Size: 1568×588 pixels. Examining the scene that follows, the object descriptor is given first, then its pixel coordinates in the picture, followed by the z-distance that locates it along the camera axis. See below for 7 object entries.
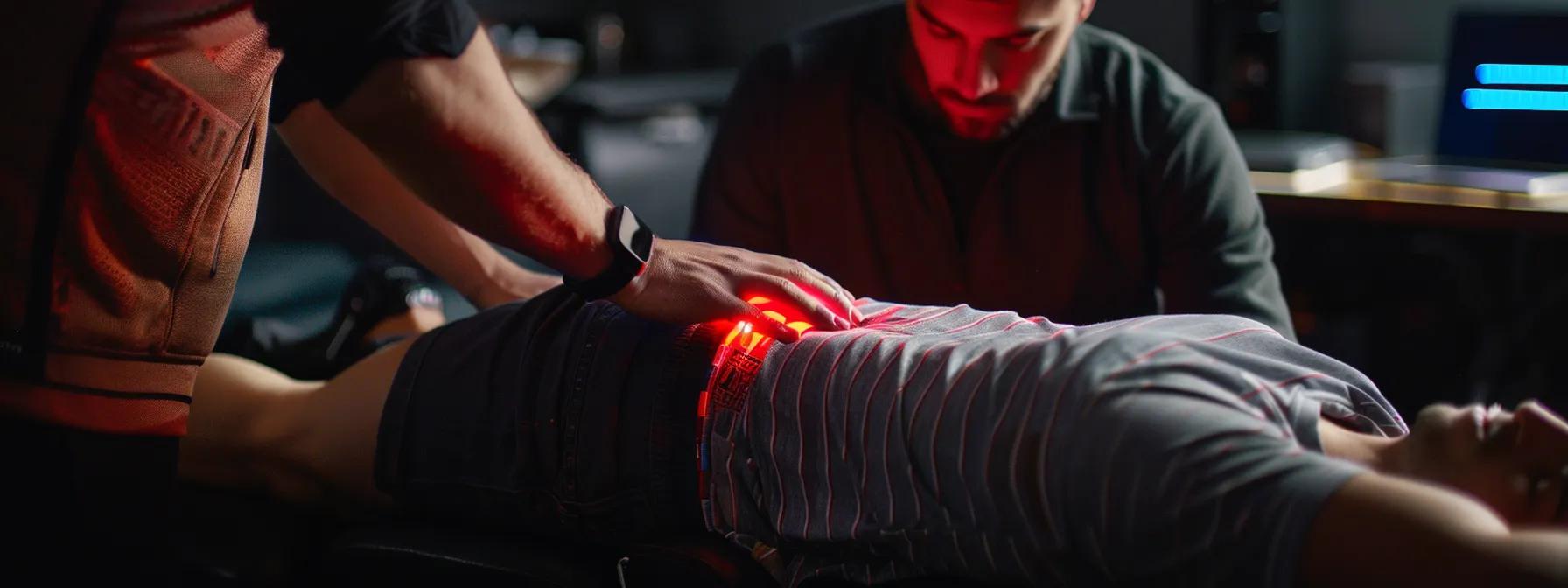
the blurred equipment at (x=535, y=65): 3.62
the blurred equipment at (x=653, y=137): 3.82
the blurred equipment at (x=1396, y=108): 2.34
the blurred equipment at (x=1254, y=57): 2.36
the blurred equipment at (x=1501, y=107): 2.06
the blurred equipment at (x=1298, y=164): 2.11
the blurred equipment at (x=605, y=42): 4.33
